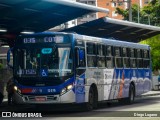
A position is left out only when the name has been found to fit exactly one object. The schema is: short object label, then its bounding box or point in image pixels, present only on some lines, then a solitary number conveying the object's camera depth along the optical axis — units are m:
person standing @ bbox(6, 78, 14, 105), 24.15
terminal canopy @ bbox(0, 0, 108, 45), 22.16
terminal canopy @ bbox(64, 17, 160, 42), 27.41
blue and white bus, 19.81
